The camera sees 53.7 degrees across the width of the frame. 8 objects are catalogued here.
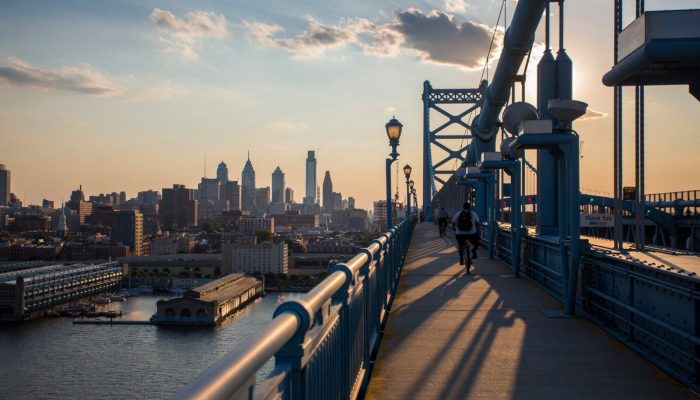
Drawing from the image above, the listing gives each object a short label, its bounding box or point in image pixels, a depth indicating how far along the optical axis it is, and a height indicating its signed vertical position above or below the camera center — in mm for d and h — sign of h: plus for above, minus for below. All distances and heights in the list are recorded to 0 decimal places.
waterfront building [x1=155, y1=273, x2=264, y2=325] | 78375 -10251
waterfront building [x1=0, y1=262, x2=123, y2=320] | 90500 -9907
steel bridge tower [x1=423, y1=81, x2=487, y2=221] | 54812 +8076
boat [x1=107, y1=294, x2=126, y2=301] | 103688 -11834
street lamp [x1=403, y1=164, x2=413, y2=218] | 34812 +2391
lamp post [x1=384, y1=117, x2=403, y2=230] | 16672 +2082
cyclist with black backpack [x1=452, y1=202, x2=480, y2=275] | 12539 -121
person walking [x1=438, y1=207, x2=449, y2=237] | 25078 +12
